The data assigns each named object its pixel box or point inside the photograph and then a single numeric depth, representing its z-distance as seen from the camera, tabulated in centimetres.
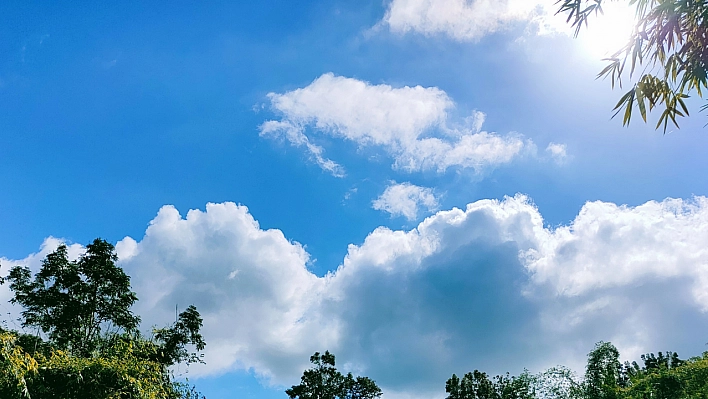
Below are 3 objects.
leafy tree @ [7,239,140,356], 2891
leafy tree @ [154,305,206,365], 3011
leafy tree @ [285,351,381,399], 4247
